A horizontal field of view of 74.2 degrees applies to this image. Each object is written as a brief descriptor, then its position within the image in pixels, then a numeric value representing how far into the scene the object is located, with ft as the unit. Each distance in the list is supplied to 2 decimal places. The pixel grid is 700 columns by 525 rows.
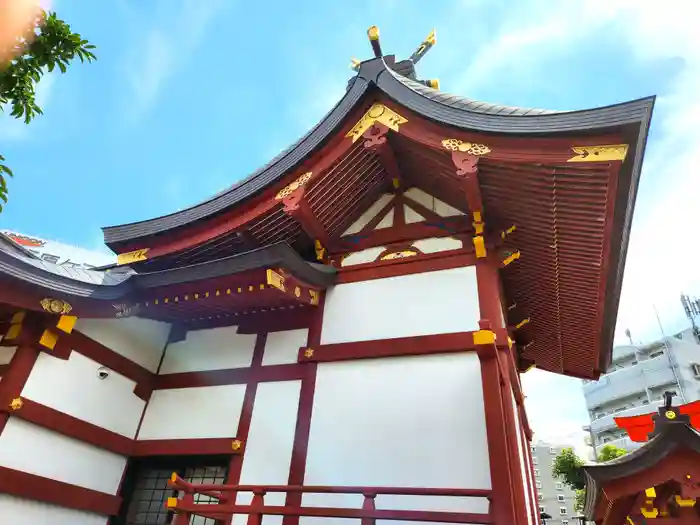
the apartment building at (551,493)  166.81
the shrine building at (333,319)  17.54
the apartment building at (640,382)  146.10
